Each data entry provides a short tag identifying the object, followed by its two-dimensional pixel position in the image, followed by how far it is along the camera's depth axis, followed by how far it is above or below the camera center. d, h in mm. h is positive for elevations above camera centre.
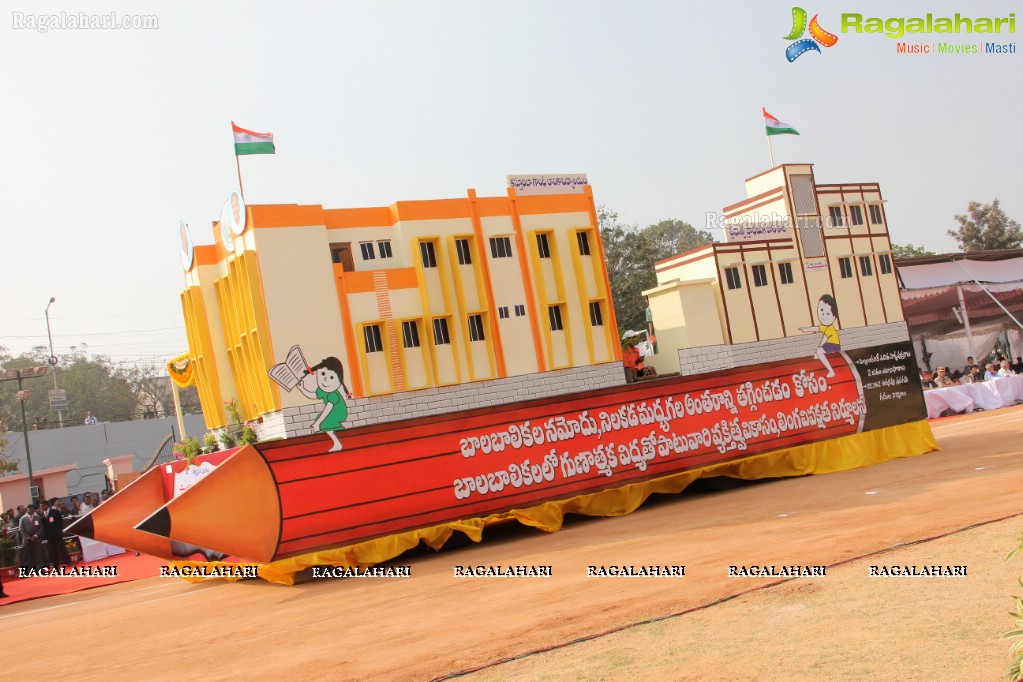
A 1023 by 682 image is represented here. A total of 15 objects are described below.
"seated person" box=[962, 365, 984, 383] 32781 -2664
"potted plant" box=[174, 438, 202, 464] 20766 -194
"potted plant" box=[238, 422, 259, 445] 22203 -135
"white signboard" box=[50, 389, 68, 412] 51097 +3693
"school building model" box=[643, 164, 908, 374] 27438 +2010
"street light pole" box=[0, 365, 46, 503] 31219 +3385
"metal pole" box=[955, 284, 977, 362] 35906 -561
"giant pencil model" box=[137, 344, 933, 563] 12375 -1236
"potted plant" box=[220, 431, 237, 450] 23953 -202
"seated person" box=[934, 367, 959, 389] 32781 -2581
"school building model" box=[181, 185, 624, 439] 23531 +2905
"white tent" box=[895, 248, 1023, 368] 37781 +288
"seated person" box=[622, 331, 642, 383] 26219 +174
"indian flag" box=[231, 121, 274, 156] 23984 +7890
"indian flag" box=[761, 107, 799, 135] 31422 +7588
